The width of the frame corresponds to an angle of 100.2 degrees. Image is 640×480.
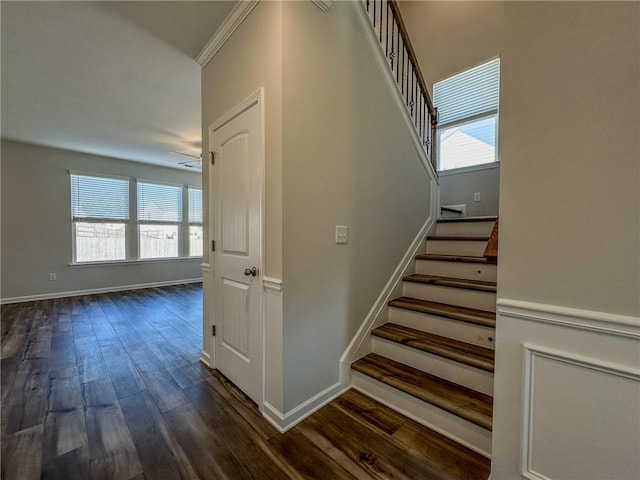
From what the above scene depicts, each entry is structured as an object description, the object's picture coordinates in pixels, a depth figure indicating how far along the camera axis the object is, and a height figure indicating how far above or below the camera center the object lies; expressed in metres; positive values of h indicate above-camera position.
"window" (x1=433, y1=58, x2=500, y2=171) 3.59 +1.69
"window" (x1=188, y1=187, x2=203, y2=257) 6.42 +0.27
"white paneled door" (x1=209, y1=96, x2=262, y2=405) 1.77 -0.08
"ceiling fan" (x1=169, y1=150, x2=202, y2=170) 4.97 +1.46
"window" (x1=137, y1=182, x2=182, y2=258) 5.70 +0.30
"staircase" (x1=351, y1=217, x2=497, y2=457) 1.52 -0.76
